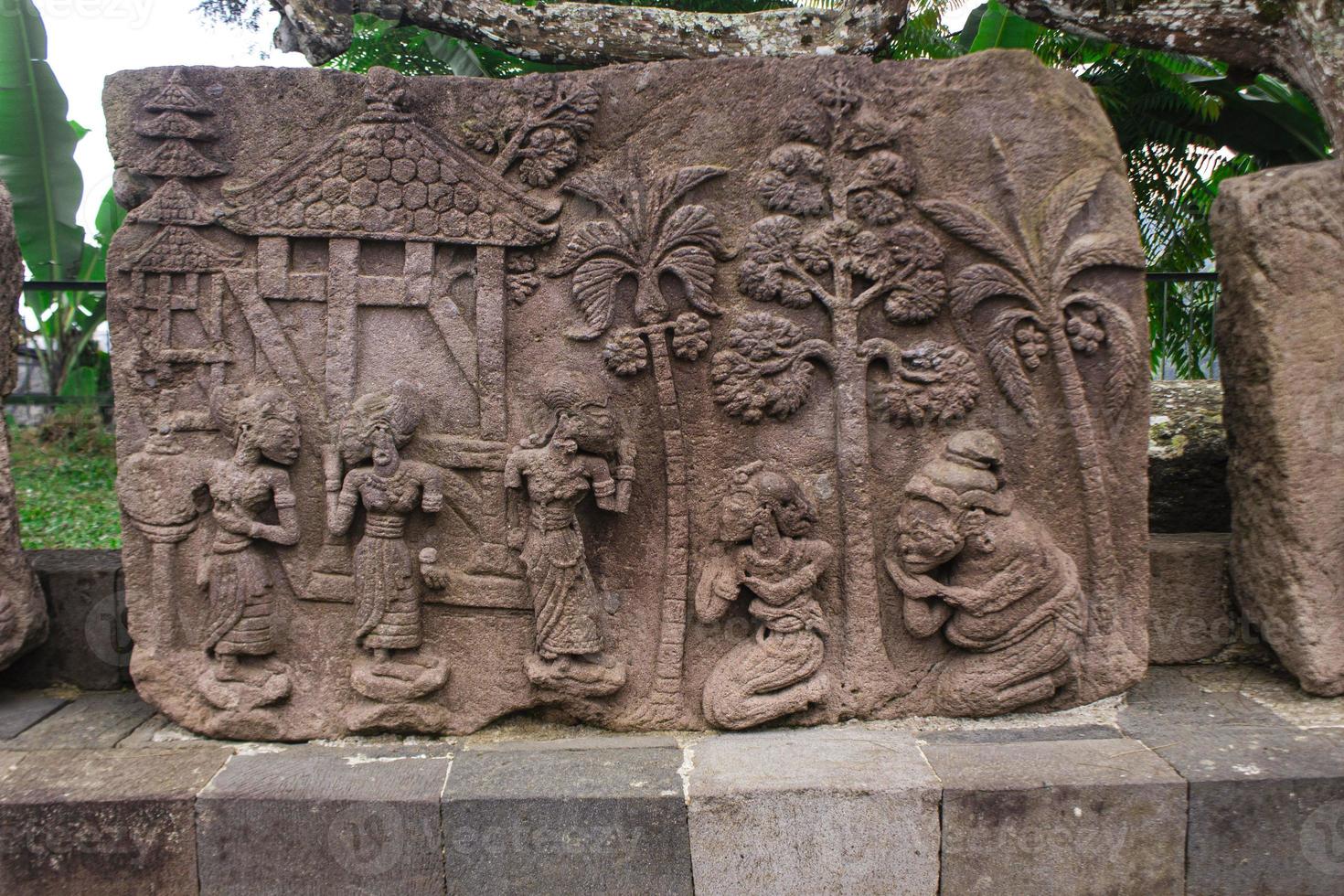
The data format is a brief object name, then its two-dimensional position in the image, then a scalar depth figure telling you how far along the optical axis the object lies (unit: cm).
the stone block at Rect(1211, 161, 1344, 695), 351
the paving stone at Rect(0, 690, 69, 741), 358
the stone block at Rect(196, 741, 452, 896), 307
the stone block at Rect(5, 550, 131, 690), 394
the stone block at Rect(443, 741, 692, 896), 307
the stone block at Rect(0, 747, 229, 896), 307
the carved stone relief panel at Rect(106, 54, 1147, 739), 345
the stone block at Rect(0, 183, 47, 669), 359
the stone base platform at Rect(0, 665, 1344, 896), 308
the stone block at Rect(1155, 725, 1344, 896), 312
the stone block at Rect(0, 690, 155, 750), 347
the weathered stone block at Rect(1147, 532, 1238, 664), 396
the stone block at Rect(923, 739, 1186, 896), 310
